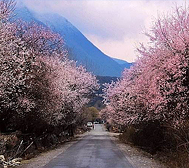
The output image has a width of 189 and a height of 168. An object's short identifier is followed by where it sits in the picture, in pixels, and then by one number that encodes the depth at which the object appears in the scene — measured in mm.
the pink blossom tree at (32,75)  18781
